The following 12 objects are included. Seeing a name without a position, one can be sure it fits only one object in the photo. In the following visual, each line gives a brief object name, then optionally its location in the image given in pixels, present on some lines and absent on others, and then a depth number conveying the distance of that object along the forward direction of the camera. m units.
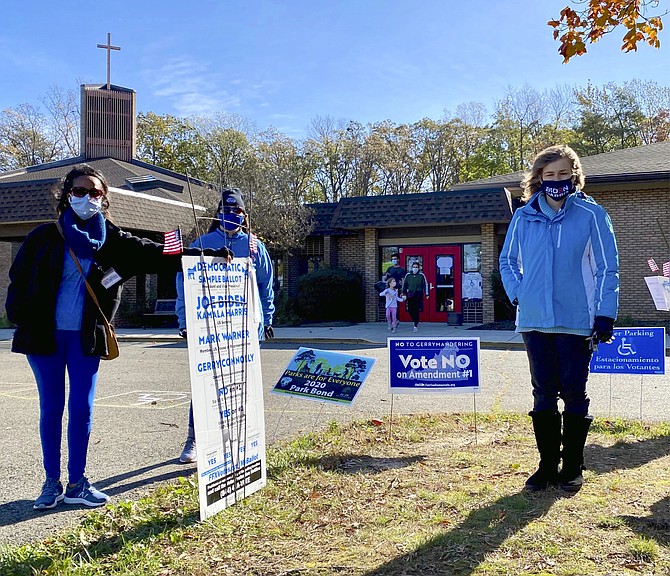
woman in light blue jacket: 4.13
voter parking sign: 6.50
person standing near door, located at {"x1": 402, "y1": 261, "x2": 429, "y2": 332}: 19.09
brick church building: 19.16
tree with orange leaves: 5.17
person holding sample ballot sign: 5.12
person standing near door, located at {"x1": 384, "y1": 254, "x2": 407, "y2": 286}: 20.17
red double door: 21.70
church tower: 31.09
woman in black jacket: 4.13
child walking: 18.58
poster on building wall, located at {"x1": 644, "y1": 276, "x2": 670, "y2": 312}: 7.05
